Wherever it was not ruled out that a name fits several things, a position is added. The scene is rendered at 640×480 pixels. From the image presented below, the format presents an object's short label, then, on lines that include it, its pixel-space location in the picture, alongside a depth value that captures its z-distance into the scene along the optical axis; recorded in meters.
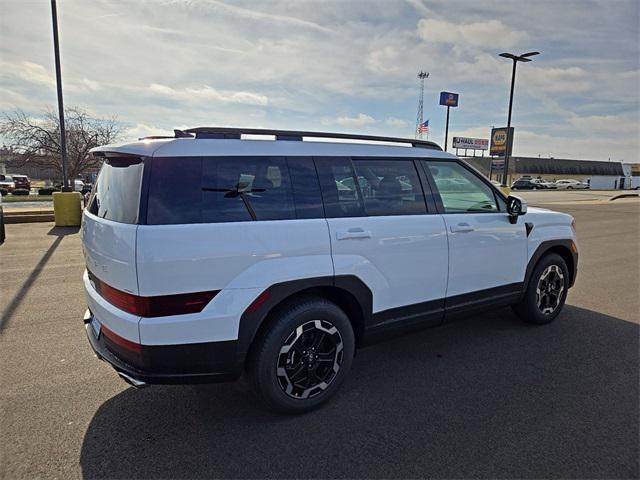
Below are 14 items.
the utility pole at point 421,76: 62.28
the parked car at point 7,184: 30.62
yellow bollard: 11.23
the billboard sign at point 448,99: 41.92
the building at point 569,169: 70.12
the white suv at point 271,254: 2.45
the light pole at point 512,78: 21.41
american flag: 53.87
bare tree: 31.17
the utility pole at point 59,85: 11.45
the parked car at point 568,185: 59.13
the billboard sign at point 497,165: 47.85
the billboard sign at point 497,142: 42.34
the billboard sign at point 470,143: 69.88
